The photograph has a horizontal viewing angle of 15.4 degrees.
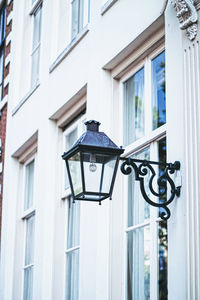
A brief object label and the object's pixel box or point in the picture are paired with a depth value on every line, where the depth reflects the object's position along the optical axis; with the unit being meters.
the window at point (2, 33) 14.05
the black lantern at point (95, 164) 5.67
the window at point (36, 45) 11.77
